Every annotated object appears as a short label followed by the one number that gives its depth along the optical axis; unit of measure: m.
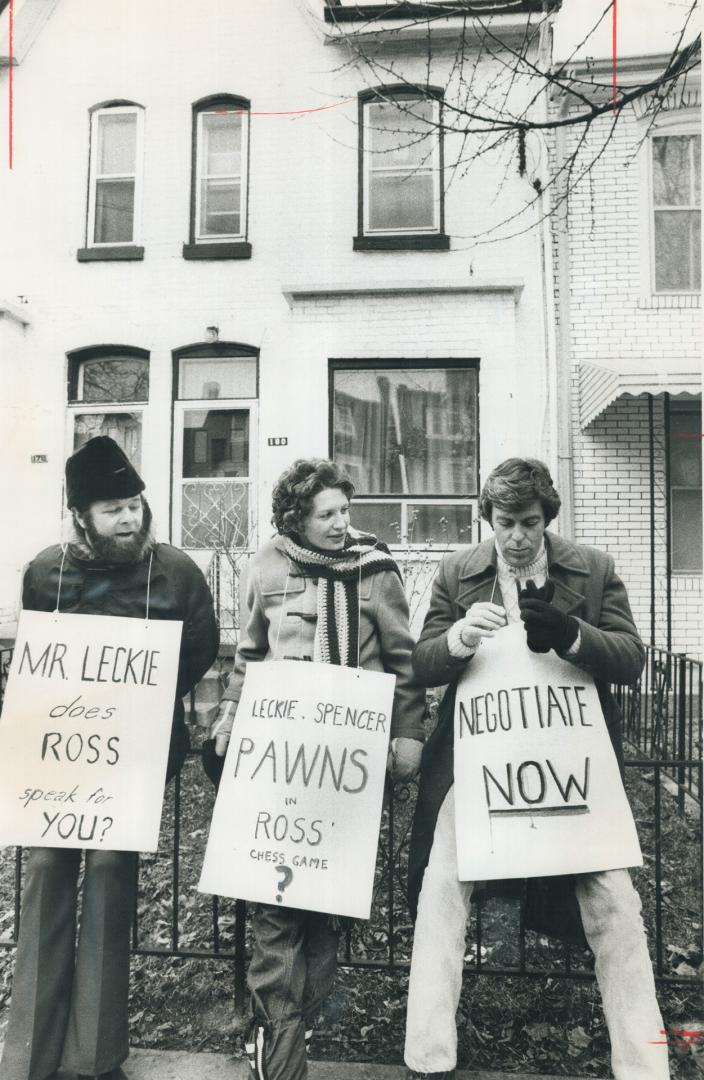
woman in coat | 2.48
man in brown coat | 2.00
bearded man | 2.12
